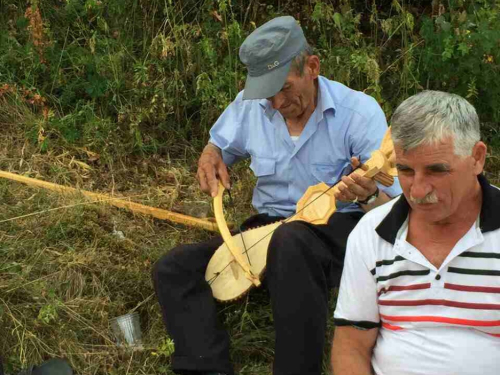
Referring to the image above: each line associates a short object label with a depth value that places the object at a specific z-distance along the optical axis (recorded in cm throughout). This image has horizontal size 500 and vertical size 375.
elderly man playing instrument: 288
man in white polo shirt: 200
